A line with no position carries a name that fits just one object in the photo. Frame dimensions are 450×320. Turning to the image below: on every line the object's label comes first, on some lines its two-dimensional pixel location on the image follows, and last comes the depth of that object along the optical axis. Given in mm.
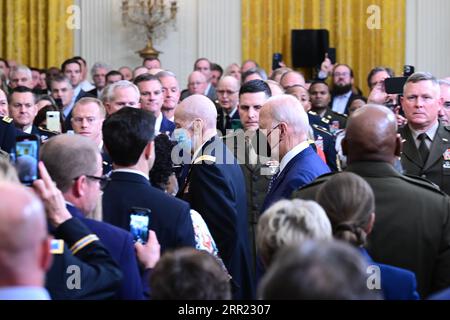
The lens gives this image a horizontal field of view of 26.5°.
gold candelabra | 14695
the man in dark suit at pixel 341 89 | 12023
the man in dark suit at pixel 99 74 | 12383
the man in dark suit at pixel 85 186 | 3288
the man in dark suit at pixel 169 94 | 8133
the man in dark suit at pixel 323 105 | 9288
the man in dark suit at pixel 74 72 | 11431
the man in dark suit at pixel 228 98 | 8891
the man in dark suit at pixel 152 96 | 7355
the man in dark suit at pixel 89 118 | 6402
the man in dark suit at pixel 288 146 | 4621
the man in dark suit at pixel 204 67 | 12141
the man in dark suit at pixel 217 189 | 4914
